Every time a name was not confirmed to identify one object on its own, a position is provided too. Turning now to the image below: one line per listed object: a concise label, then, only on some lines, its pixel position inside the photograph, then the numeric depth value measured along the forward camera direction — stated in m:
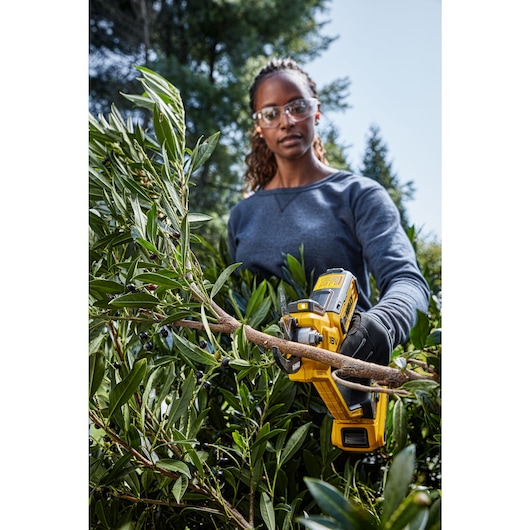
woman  0.69
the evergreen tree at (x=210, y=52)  3.95
